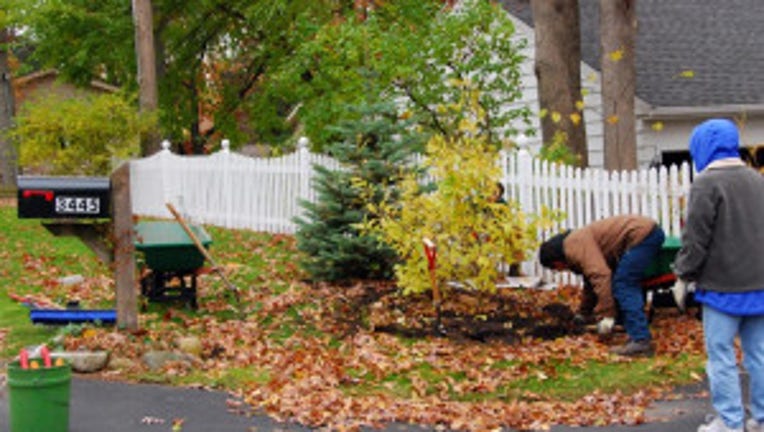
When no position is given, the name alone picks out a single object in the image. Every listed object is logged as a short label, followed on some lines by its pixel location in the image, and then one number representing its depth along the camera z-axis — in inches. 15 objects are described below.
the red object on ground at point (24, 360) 278.4
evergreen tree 516.1
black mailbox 381.7
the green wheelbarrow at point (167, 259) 451.5
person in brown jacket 372.2
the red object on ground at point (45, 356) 281.6
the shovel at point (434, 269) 409.4
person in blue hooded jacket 263.7
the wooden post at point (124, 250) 393.1
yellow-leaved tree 426.3
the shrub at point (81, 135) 958.4
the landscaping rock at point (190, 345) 385.7
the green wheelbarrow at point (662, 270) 399.5
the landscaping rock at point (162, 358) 369.7
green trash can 278.1
